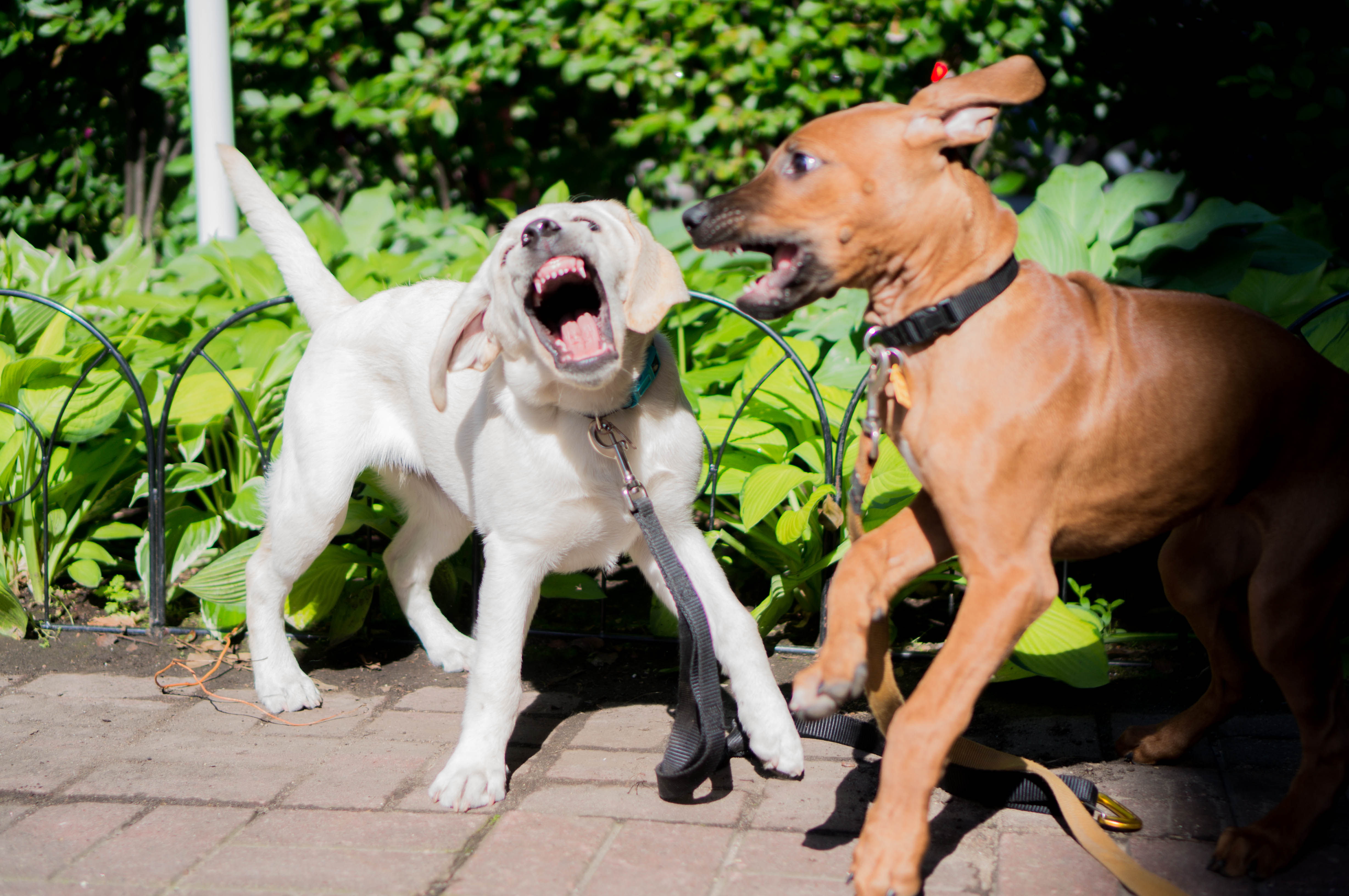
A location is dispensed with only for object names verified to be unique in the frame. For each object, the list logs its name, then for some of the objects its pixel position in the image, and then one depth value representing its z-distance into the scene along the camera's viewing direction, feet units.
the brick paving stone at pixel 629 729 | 11.20
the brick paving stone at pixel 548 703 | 12.25
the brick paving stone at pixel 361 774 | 9.84
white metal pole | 18.61
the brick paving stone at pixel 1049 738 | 10.73
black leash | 9.01
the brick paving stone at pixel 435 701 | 12.37
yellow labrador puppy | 9.72
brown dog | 7.24
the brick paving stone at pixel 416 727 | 11.43
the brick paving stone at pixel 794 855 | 8.46
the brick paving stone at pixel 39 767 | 10.12
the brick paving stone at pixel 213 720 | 11.64
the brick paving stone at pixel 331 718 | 11.64
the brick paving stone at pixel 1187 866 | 8.01
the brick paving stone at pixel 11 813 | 9.37
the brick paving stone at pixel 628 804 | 9.45
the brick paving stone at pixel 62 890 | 8.18
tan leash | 7.72
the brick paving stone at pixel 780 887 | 8.16
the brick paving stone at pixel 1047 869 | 8.06
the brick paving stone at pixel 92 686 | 12.68
